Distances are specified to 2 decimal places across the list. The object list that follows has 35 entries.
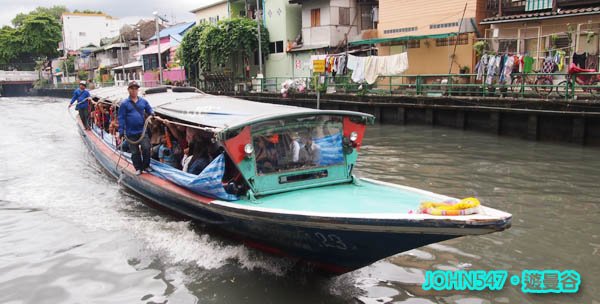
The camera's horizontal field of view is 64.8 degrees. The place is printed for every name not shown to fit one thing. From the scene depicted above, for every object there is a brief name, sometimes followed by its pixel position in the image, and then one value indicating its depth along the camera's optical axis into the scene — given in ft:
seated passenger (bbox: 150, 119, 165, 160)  28.45
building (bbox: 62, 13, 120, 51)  231.63
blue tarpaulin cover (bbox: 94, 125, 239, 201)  19.54
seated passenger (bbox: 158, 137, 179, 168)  26.32
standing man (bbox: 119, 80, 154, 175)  26.48
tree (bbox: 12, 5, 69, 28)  261.65
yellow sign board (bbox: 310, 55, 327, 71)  80.55
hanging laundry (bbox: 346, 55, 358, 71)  73.15
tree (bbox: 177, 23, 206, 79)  114.83
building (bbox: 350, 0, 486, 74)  65.92
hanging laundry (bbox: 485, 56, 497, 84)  54.60
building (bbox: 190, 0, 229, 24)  124.88
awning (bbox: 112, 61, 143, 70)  164.21
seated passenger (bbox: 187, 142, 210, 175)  22.65
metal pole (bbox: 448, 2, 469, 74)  65.98
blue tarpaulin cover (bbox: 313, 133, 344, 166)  20.84
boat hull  14.11
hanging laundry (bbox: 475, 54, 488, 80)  56.03
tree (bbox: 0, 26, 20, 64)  222.69
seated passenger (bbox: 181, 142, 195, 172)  23.45
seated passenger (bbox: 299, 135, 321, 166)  20.38
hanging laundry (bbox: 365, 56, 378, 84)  70.64
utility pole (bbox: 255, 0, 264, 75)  96.42
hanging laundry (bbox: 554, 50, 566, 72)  50.29
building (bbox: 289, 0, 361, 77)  91.94
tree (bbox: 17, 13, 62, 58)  220.43
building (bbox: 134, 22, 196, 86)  140.79
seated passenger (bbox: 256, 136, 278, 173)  19.58
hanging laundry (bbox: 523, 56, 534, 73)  52.01
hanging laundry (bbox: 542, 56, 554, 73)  51.24
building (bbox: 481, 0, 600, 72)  52.44
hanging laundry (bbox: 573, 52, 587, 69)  49.33
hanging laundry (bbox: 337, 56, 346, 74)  76.02
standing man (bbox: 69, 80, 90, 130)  48.67
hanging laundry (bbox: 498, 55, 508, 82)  53.73
